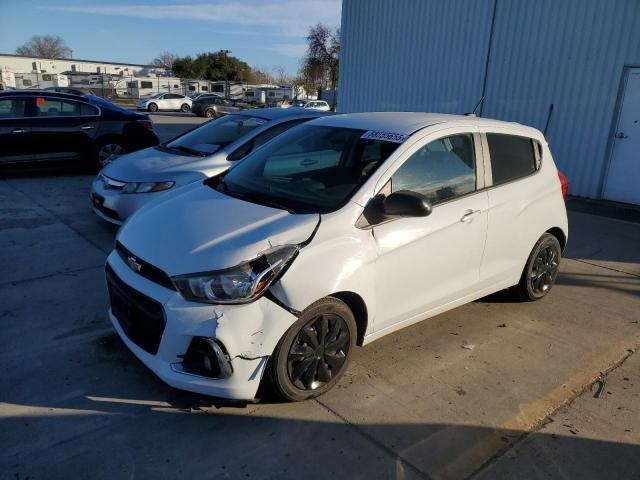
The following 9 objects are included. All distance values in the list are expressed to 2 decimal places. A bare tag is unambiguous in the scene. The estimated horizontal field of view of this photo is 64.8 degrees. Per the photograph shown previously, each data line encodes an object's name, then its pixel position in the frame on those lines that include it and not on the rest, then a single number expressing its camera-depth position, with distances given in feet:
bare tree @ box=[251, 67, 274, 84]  293.72
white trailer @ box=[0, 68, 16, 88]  178.28
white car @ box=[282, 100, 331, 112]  116.37
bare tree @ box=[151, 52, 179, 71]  309.55
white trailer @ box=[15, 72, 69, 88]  169.75
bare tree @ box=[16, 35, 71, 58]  307.58
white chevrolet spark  8.84
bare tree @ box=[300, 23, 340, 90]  188.34
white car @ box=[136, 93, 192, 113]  127.95
